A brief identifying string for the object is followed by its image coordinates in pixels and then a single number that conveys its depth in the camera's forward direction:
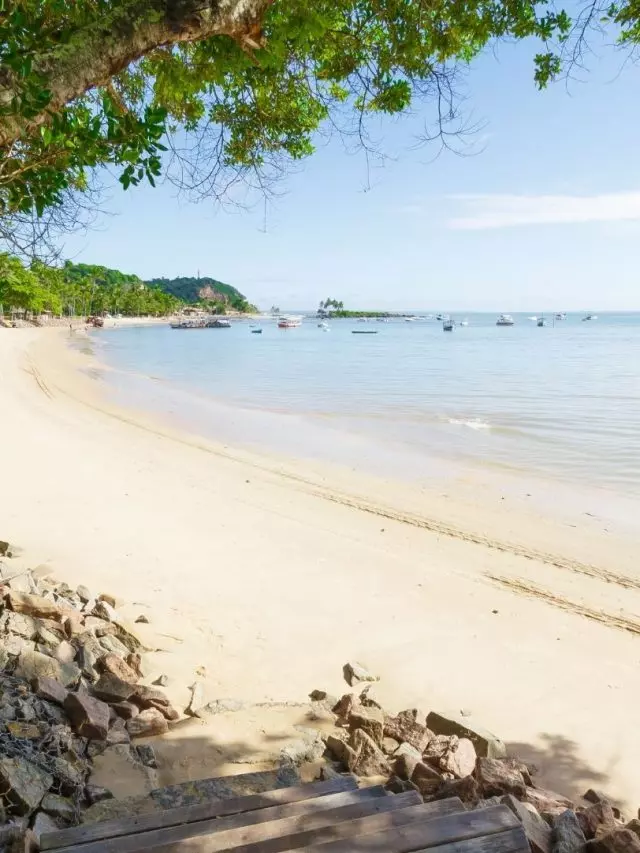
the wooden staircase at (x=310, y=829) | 2.36
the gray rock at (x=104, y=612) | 5.68
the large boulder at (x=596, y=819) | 3.39
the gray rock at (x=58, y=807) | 2.98
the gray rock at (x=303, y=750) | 4.12
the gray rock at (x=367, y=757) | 4.02
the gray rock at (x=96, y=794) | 3.22
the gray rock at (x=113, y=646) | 5.13
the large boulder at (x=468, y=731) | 4.36
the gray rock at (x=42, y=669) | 4.18
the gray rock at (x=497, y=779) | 3.67
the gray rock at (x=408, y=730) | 4.41
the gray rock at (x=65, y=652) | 4.53
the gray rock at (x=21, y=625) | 4.70
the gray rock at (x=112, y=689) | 4.37
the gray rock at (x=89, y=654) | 4.58
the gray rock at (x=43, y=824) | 2.77
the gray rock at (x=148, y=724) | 4.18
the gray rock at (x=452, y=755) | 3.95
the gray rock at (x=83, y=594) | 5.98
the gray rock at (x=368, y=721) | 4.40
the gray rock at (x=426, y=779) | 3.72
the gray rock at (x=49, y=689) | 3.97
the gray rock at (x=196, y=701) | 4.61
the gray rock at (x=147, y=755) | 3.84
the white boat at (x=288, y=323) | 147.38
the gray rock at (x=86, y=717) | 3.84
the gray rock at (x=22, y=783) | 2.94
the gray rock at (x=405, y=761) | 3.90
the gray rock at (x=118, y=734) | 3.92
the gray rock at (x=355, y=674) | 5.46
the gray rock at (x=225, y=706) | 4.70
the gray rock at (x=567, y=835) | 3.06
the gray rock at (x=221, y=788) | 3.25
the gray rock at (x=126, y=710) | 4.29
